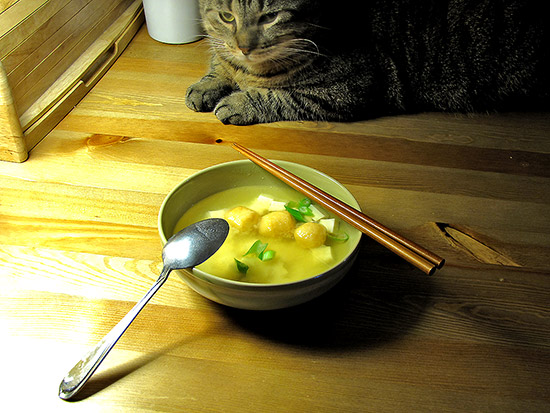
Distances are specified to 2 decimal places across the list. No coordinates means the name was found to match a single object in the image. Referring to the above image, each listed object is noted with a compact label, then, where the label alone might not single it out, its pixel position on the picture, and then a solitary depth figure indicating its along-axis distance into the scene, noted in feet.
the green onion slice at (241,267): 2.31
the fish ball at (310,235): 2.46
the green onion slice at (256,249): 2.43
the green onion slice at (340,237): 2.53
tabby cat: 4.28
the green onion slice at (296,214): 2.66
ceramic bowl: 2.06
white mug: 5.15
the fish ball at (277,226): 2.54
